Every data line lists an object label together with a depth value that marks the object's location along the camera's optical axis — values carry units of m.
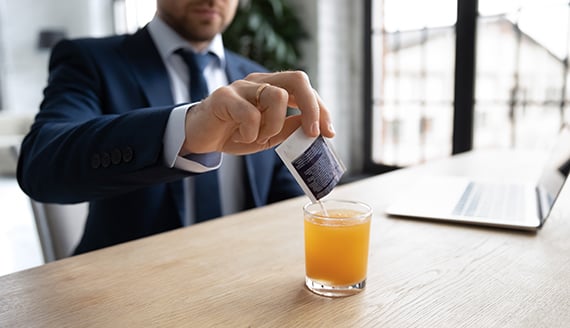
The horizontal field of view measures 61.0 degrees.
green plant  3.70
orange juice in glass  0.61
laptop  0.91
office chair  1.17
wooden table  0.55
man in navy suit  0.67
